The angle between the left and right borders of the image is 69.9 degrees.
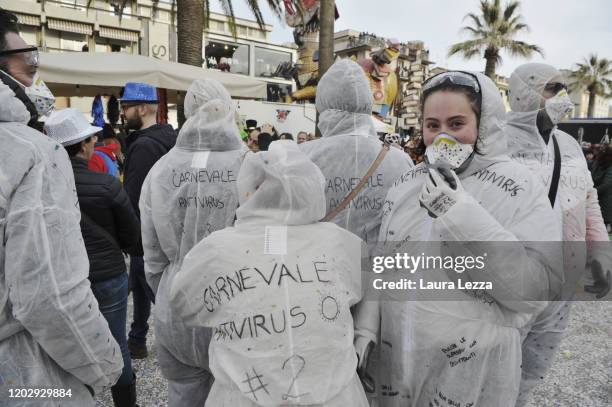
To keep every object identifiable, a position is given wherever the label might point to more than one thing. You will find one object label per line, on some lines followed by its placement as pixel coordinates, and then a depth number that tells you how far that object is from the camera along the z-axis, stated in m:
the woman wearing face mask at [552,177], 2.52
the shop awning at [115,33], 26.28
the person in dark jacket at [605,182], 7.00
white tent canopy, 5.43
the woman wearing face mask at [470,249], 1.42
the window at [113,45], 26.89
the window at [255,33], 39.46
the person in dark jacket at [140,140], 3.54
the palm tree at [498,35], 27.00
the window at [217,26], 39.61
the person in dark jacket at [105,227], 2.49
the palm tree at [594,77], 43.41
